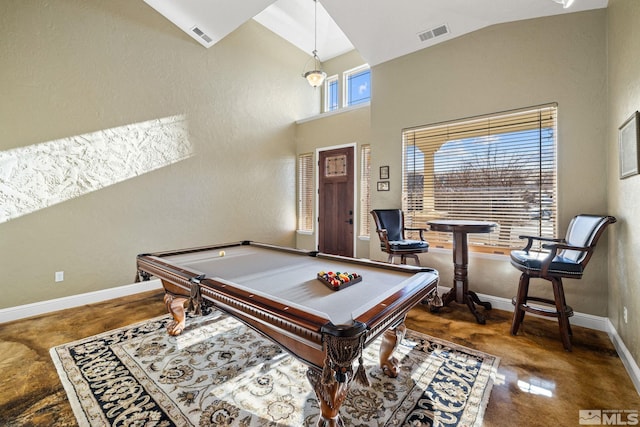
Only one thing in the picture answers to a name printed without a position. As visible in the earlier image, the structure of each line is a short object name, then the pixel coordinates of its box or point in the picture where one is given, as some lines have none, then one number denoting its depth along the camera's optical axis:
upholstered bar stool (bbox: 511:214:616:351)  2.33
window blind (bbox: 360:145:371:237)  5.23
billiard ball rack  1.66
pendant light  4.85
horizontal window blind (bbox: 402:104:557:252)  3.08
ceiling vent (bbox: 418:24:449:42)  3.51
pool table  1.17
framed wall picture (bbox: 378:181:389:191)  4.23
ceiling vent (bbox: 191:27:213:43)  4.34
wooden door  5.48
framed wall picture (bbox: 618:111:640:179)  1.96
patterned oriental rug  1.60
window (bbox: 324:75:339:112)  6.66
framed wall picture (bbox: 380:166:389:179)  4.21
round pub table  3.11
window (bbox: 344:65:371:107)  6.17
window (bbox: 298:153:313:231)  6.11
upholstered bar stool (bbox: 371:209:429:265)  3.39
